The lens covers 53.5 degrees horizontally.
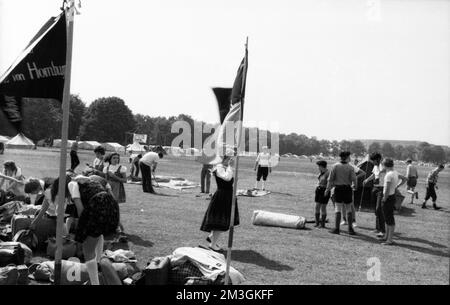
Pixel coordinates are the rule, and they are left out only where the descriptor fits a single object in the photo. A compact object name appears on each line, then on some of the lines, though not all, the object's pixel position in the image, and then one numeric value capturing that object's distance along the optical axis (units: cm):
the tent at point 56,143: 10519
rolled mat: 1220
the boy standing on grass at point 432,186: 1850
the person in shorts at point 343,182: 1141
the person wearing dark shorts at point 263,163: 2102
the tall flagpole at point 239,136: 620
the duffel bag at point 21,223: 834
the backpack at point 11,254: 657
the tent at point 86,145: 10275
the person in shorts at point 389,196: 1016
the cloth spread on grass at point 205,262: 621
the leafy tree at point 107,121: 10138
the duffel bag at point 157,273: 618
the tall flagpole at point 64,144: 496
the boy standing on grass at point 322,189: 1227
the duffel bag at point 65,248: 750
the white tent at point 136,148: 4144
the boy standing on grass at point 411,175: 1986
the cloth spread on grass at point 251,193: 1964
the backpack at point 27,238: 790
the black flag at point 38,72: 495
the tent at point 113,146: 10203
